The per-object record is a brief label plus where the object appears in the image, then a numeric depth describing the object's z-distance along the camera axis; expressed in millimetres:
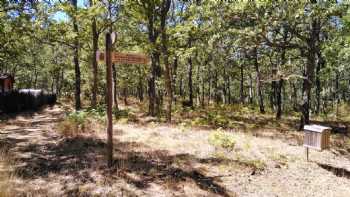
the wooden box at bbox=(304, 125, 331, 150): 8484
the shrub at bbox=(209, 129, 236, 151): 9258
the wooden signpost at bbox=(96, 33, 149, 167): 6715
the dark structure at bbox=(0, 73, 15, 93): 26639
